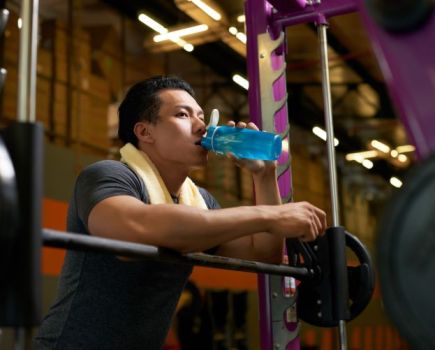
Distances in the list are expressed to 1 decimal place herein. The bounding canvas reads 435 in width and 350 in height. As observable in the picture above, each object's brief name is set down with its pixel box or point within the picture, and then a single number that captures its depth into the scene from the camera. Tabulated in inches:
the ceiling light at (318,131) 431.5
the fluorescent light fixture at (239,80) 355.3
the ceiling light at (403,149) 462.2
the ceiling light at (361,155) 478.1
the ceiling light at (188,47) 295.9
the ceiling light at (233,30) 275.1
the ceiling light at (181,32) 269.9
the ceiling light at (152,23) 279.3
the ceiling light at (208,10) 248.6
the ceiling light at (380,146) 441.1
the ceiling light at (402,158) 474.0
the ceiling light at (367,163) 494.3
